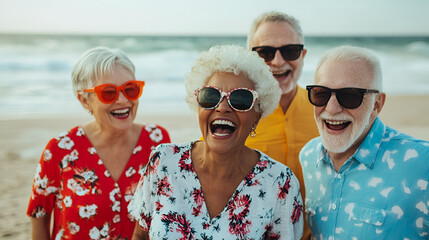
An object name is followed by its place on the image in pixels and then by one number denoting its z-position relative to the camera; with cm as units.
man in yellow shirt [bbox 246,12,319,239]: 337
